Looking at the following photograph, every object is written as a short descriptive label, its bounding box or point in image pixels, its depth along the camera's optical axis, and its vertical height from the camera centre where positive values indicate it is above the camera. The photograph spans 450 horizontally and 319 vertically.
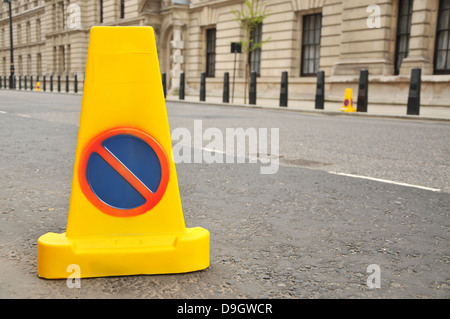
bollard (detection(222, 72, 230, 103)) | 18.83 +0.13
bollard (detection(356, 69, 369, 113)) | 13.50 +0.16
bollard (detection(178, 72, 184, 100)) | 21.28 +0.13
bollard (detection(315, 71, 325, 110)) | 14.70 +0.13
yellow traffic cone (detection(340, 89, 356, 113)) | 13.61 -0.13
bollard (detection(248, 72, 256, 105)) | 17.50 +0.08
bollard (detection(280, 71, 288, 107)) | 16.08 +0.19
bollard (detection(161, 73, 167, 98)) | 26.08 +0.60
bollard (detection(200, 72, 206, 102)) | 19.94 +0.11
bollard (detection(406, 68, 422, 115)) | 12.25 +0.13
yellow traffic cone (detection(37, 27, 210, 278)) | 1.99 -0.31
